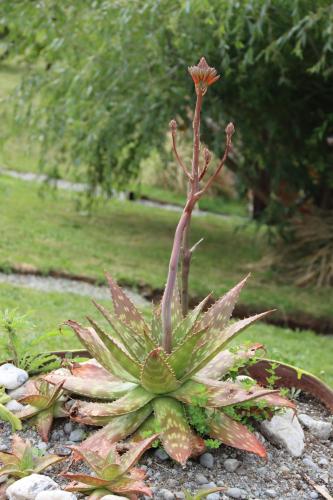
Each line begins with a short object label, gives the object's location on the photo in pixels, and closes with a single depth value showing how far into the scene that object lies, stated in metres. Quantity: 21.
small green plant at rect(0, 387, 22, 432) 2.71
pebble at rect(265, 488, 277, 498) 2.46
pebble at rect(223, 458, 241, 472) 2.55
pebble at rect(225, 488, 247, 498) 2.41
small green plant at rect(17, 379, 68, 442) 2.71
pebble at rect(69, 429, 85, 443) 2.70
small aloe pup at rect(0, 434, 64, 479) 2.40
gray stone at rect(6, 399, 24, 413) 2.86
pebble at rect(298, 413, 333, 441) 2.95
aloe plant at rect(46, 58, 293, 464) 2.49
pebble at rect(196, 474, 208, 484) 2.46
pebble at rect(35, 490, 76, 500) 2.17
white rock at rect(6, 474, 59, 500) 2.24
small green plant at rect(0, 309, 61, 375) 3.05
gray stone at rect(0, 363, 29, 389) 2.95
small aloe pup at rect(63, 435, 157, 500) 2.22
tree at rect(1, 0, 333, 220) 6.68
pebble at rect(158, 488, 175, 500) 2.34
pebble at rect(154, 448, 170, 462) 2.56
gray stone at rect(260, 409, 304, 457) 2.75
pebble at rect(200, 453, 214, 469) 2.56
